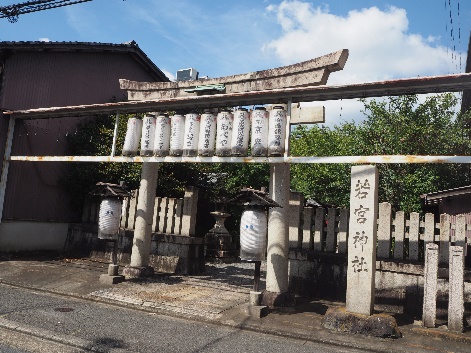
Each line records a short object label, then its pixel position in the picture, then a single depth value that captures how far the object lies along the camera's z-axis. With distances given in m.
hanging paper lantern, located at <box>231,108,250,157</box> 8.34
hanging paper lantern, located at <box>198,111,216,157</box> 8.76
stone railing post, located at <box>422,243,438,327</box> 6.94
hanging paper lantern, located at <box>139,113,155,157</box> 9.67
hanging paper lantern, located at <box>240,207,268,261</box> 7.64
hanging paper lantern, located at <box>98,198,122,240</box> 10.11
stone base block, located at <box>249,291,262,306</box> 7.65
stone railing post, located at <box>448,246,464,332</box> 6.78
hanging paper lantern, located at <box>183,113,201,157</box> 8.98
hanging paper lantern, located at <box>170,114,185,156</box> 9.21
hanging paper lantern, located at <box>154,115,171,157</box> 9.46
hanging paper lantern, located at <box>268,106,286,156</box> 8.00
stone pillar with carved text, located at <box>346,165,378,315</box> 6.91
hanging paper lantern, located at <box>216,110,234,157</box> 8.52
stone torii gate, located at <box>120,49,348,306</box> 8.13
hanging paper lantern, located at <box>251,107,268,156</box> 8.14
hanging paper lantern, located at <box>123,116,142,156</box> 10.00
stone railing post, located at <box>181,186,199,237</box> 12.10
